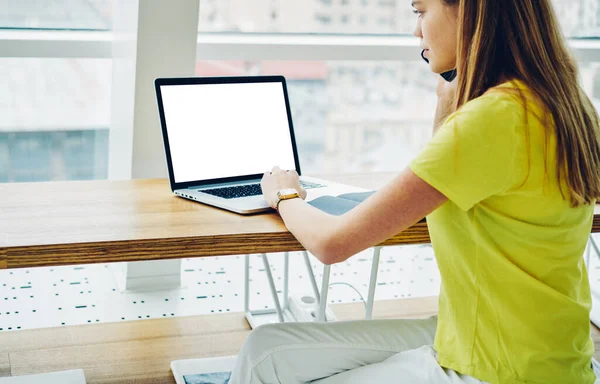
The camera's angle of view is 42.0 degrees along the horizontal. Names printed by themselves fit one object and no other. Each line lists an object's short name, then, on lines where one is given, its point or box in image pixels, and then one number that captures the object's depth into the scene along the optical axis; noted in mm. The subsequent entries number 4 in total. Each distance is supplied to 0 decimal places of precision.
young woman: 1225
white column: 2555
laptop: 1862
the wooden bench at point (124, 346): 2307
